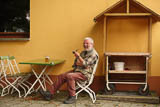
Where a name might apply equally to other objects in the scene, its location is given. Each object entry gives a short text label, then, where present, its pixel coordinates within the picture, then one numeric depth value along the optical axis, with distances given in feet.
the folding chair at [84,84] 16.00
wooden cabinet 18.04
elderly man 15.67
